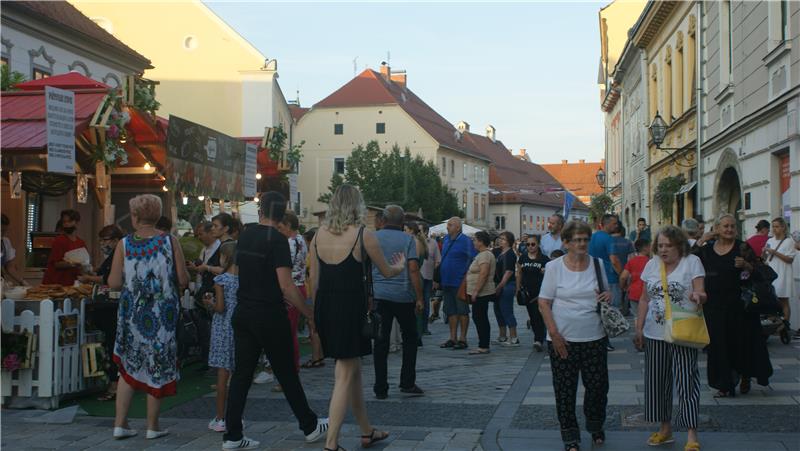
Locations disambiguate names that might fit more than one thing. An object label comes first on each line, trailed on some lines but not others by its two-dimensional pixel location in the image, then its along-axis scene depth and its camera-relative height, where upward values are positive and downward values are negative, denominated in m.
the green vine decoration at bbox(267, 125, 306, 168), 17.36 +1.76
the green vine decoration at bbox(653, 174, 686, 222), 24.17 +1.40
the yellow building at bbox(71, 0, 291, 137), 46.72 +9.23
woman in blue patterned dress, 7.06 -0.54
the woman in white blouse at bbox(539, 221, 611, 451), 6.53 -0.62
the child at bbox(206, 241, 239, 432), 7.62 -0.69
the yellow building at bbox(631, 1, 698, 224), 23.12 +4.45
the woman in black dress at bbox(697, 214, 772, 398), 8.21 -0.66
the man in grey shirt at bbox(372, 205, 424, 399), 8.88 -0.53
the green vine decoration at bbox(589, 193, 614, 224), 41.31 +1.80
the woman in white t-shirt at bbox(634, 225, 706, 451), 6.57 -0.66
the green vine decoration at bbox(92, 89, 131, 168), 11.47 +1.35
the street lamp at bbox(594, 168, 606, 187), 46.91 +3.42
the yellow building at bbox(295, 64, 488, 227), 74.12 +8.92
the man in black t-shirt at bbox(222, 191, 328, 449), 6.61 -0.48
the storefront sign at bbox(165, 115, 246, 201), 12.65 +1.19
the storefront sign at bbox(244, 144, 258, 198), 15.97 +1.26
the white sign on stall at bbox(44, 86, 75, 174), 9.49 +1.16
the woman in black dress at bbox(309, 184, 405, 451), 6.51 -0.29
